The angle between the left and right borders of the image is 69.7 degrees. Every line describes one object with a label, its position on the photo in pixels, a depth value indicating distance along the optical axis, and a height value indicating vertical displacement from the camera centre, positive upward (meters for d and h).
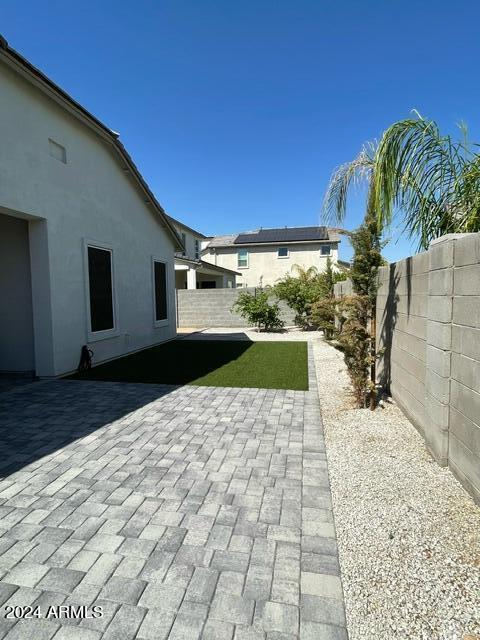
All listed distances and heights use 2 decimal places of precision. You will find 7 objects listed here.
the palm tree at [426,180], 4.05 +1.44
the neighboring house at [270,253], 29.47 +4.08
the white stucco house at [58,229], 6.33 +1.67
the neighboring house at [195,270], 19.49 +1.96
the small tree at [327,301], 5.62 -0.04
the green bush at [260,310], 16.22 -0.52
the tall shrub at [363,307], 5.10 -0.14
